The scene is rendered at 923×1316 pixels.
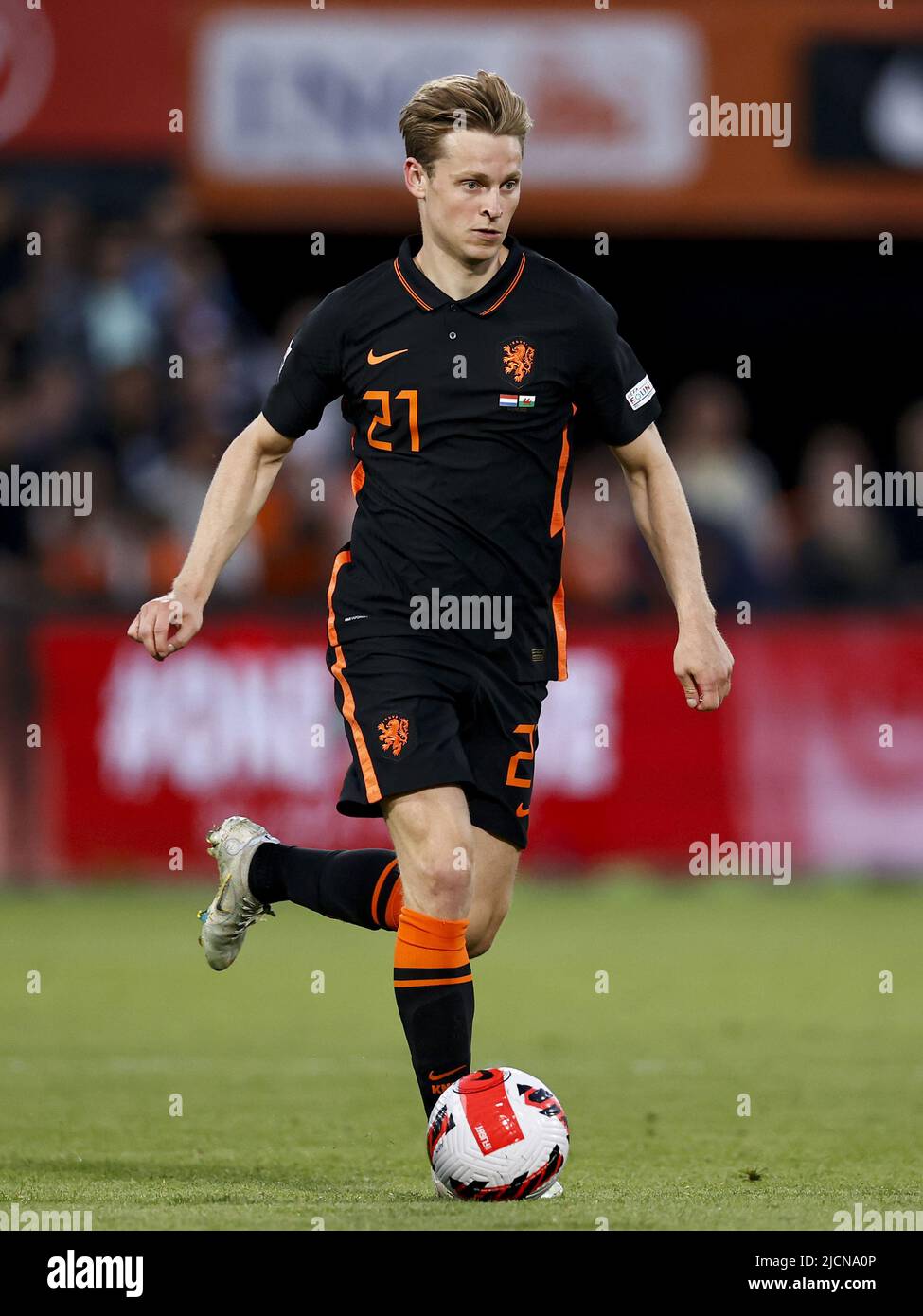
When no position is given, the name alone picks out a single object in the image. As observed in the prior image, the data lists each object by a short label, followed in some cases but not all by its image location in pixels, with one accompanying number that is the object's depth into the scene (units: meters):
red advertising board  13.70
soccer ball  5.55
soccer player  5.92
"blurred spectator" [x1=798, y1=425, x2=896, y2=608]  14.44
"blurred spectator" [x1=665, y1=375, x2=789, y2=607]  14.56
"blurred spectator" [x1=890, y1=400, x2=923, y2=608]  14.36
